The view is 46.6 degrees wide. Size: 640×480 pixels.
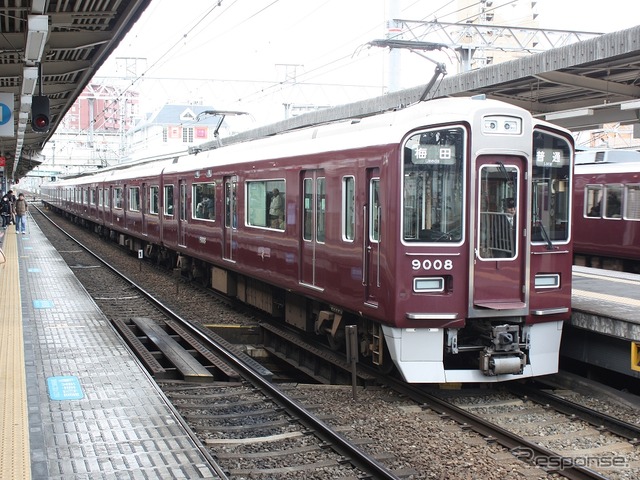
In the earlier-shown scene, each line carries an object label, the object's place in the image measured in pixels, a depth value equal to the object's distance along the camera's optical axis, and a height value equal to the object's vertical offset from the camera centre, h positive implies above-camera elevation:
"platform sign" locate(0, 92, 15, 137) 12.75 +1.33
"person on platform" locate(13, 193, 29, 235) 27.22 -0.93
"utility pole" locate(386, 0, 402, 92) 15.40 +3.11
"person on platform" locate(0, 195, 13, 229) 31.77 -0.82
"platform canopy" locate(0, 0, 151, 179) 8.69 +2.14
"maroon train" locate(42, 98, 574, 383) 7.38 -0.50
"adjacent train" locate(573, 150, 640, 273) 15.81 -0.46
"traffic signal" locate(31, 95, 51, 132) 11.66 +1.23
